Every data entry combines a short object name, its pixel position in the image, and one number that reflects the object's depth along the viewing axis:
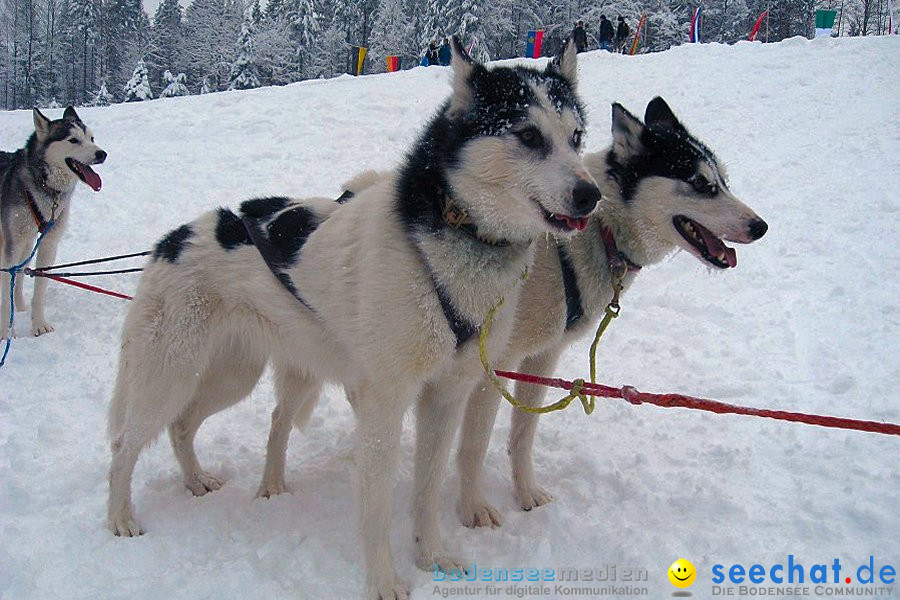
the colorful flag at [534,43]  26.38
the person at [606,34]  26.00
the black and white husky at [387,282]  2.45
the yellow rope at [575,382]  2.62
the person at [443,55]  27.72
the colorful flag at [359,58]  26.89
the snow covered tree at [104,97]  38.67
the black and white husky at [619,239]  3.12
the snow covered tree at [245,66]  40.22
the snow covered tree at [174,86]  37.66
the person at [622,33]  27.55
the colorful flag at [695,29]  26.26
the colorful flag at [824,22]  20.73
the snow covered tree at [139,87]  35.88
